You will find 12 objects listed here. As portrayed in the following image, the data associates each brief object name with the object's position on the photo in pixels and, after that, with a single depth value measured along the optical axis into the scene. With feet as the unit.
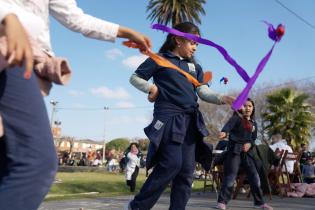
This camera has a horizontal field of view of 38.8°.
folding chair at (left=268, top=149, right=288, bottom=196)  31.12
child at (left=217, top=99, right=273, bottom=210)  20.48
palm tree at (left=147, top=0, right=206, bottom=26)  98.22
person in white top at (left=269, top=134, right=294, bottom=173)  35.19
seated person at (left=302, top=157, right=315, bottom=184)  42.42
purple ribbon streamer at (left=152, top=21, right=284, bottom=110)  11.54
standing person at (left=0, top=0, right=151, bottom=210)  5.04
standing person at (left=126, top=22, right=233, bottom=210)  11.84
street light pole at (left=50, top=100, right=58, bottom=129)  213.87
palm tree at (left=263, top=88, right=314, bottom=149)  78.48
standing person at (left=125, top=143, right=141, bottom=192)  43.62
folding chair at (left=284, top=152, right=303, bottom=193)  32.01
